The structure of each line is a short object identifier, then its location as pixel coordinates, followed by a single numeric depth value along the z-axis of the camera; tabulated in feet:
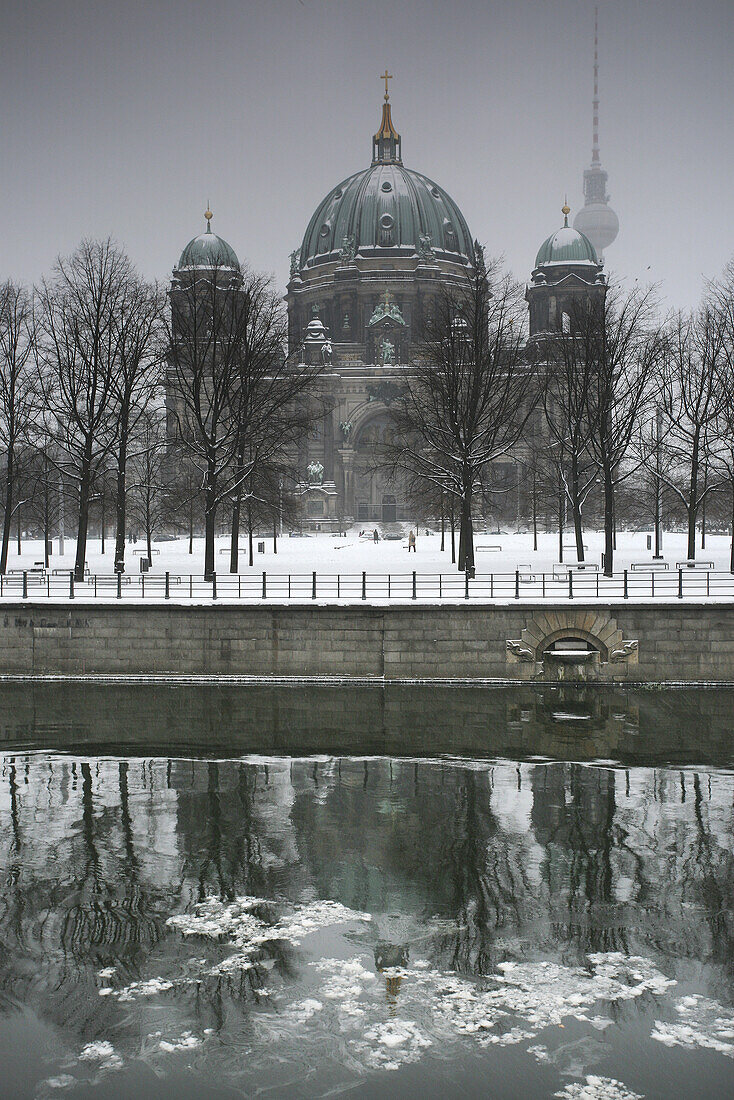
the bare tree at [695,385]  142.51
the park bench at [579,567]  129.59
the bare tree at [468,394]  130.52
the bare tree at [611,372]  135.87
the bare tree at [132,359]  128.98
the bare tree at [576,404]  141.38
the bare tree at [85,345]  126.93
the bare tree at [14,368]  134.41
